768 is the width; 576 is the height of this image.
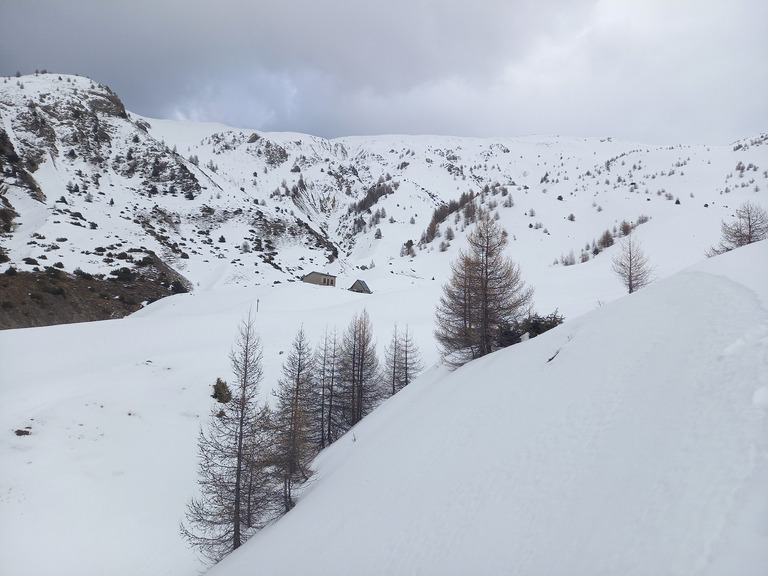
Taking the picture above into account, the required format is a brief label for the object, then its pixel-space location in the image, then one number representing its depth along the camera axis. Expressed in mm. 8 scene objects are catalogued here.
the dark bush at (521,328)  20438
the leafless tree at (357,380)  29891
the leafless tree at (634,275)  33641
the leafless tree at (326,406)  27703
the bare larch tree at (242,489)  15680
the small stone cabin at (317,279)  68438
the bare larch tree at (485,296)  20781
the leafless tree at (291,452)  16562
